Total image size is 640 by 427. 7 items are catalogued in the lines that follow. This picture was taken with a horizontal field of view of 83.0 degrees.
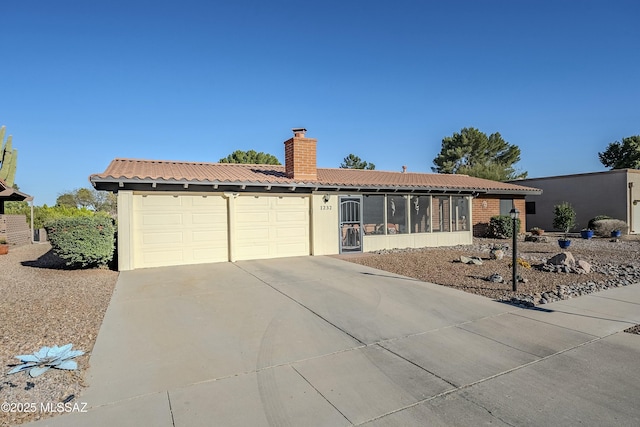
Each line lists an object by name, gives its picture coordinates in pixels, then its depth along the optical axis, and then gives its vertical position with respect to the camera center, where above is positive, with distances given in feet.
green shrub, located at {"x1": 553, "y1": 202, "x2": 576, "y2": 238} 60.95 -2.02
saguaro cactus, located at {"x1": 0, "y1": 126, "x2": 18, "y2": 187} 77.61 +11.72
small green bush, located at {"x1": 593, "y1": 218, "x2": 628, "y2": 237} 62.18 -3.65
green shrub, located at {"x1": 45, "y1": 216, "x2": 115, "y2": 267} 29.01 -2.00
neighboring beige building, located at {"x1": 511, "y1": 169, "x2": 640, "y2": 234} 68.03 +1.80
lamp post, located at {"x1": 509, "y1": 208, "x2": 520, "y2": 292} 22.81 -3.89
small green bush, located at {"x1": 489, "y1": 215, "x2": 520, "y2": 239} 56.08 -3.03
